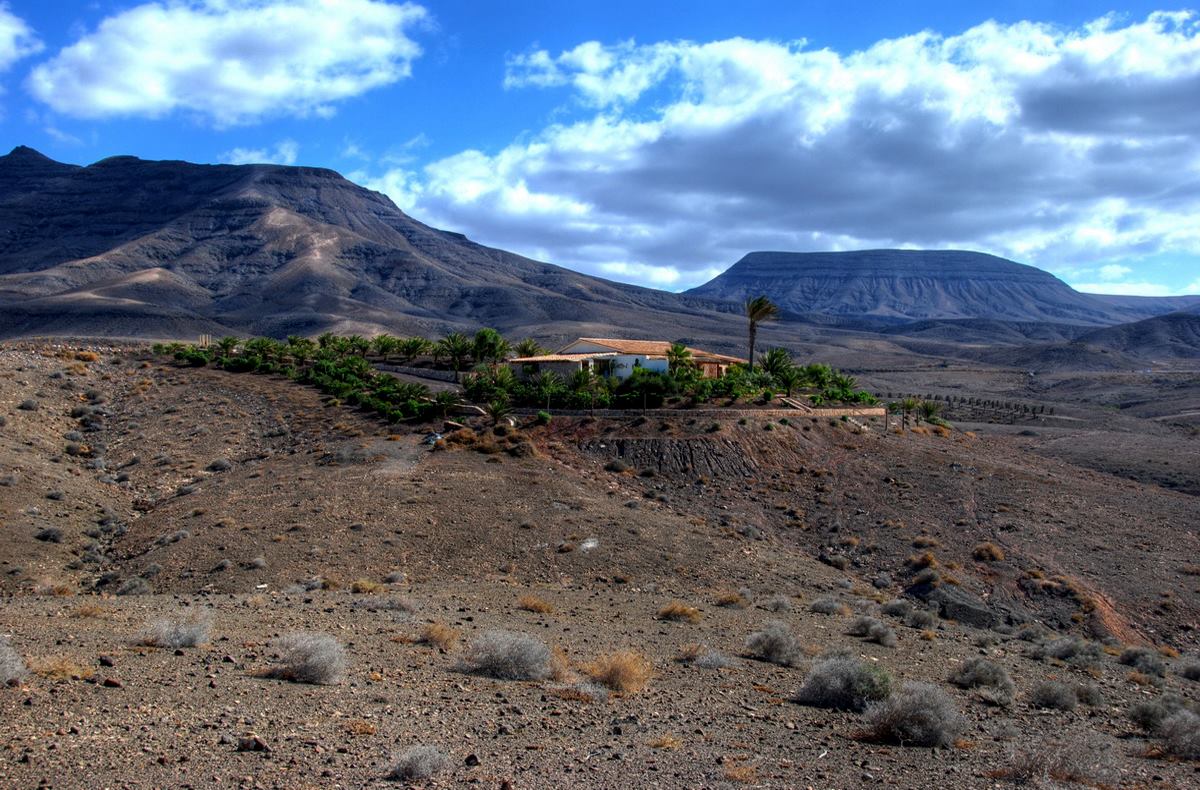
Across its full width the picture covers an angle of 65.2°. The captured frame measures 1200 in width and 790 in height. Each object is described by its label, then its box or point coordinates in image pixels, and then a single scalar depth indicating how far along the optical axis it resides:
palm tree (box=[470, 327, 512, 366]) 46.62
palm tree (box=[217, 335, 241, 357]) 45.53
